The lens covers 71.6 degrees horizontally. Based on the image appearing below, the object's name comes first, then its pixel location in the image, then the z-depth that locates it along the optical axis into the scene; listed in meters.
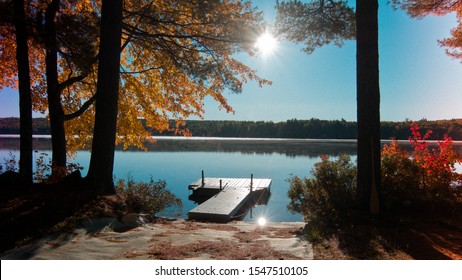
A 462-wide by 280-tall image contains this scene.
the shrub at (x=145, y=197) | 8.56
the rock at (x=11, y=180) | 8.53
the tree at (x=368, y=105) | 6.95
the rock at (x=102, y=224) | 5.99
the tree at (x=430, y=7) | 10.33
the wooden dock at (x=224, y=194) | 12.82
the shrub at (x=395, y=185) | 7.12
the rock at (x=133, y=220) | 6.80
